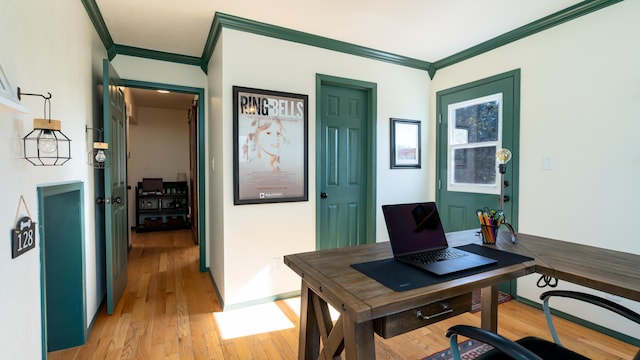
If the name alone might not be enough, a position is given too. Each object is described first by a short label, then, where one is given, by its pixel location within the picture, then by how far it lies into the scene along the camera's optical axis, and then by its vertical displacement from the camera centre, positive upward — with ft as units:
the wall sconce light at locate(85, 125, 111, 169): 7.38 +0.49
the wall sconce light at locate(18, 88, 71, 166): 4.42 +0.51
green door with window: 9.42 +0.93
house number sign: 3.84 -0.86
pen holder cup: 5.57 -1.16
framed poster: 8.61 +0.82
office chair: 2.97 -1.80
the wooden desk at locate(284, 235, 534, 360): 3.24 -1.40
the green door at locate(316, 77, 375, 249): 10.34 +0.21
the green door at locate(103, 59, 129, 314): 7.95 -0.45
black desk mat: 3.66 -1.35
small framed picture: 11.29 +1.12
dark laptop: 4.37 -1.09
